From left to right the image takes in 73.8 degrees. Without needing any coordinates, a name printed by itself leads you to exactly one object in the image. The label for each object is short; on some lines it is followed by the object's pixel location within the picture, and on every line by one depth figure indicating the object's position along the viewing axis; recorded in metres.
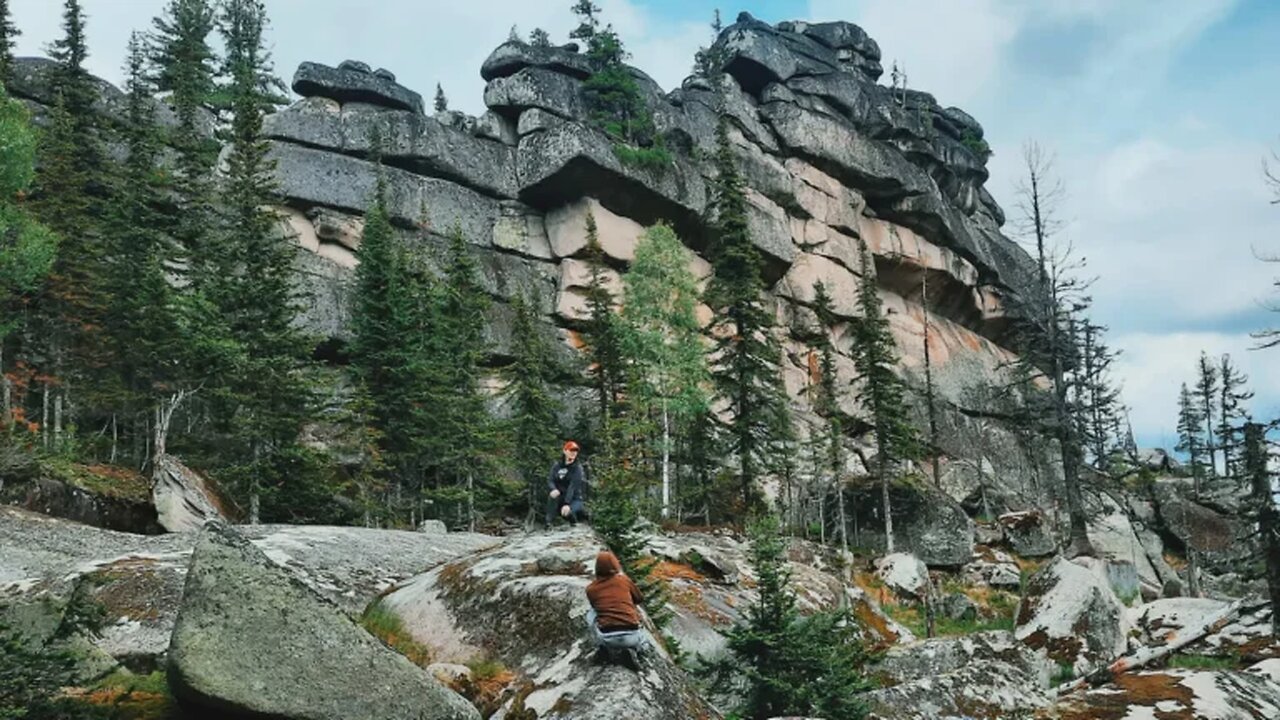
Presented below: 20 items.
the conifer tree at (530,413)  33.09
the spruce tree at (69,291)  30.62
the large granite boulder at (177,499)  19.55
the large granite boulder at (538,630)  7.24
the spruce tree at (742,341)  29.56
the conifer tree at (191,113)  37.72
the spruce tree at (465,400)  31.77
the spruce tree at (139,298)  29.17
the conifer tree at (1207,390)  69.44
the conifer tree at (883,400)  36.00
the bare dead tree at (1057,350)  29.52
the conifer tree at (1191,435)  62.44
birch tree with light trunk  34.72
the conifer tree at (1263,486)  16.14
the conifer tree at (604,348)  35.91
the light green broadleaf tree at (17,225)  24.25
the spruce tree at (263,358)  25.45
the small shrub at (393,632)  8.97
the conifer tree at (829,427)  34.97
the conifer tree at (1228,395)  64.88
